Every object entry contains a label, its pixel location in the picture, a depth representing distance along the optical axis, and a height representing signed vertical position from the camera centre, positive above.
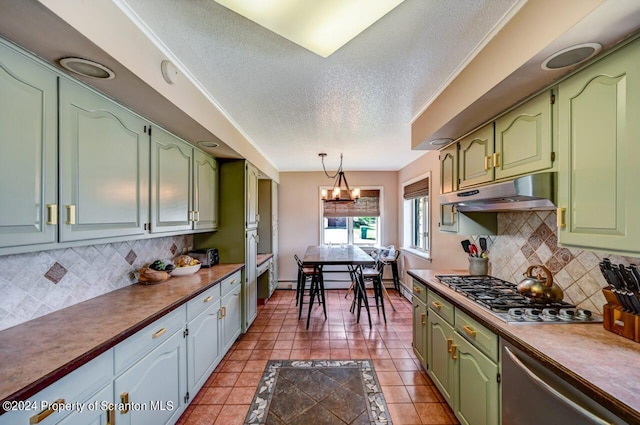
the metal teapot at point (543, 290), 1.62 -0.46
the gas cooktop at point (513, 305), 1.41 -0.55
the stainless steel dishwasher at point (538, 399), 0.91 -0.71
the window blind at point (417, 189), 4.13 +0.39
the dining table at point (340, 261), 3.27 -0.60
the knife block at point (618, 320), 1.17 -0.48
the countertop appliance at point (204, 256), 3.00 -0.48
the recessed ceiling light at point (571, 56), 1.09 +0.67
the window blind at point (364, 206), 5.60 +0.14
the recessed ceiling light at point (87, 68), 1.23 +0.69
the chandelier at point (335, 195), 3.96 +0.27
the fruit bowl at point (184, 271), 2.52 -0.54
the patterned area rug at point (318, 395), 1.96 -1.47
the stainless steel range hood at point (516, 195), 1.39 +0.11
